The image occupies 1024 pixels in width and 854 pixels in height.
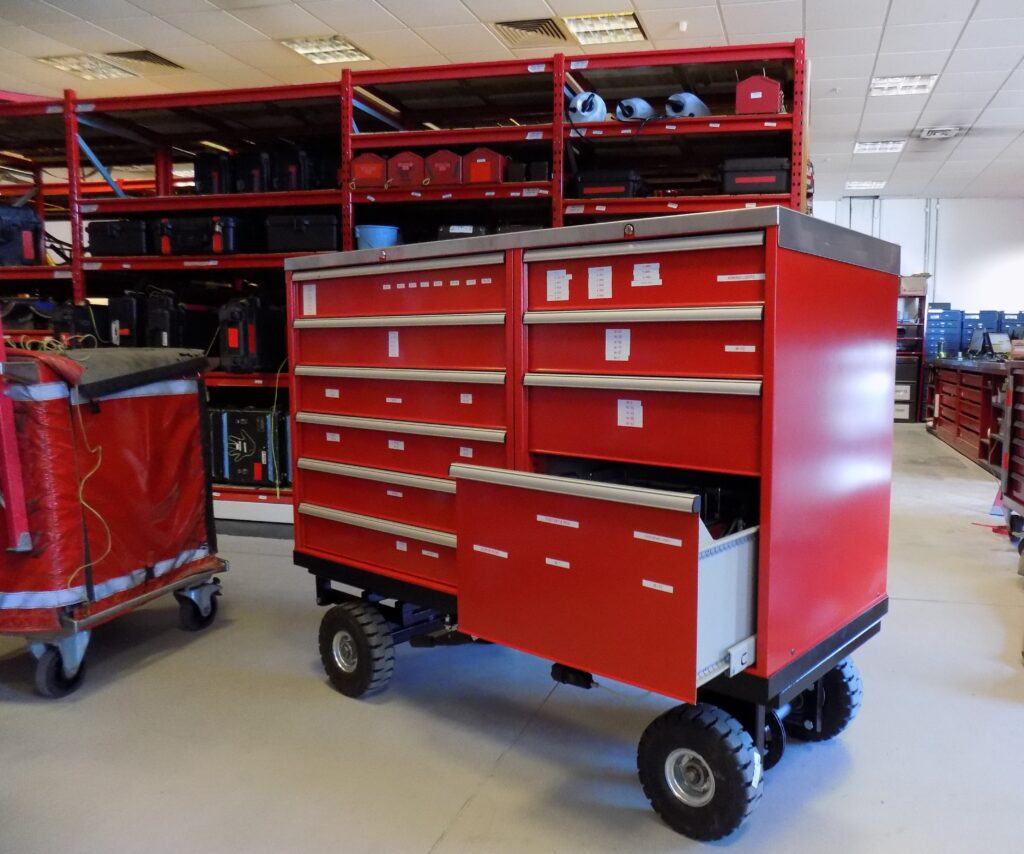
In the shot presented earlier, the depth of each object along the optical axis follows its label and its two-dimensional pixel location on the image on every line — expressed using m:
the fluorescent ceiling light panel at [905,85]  7.95
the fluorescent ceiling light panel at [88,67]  8.30
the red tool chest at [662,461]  1.69
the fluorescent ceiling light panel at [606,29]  6.98
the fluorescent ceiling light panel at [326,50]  7.73
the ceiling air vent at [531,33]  7.10
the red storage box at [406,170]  4.82
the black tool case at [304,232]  5.00
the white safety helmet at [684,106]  4.64
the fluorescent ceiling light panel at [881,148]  10.37
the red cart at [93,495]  2.62
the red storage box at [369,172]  4.86
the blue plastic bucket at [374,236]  4.81
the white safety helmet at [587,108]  4.69
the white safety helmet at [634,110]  4.61
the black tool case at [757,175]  4.41
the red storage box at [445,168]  4.77
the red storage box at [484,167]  4.71
